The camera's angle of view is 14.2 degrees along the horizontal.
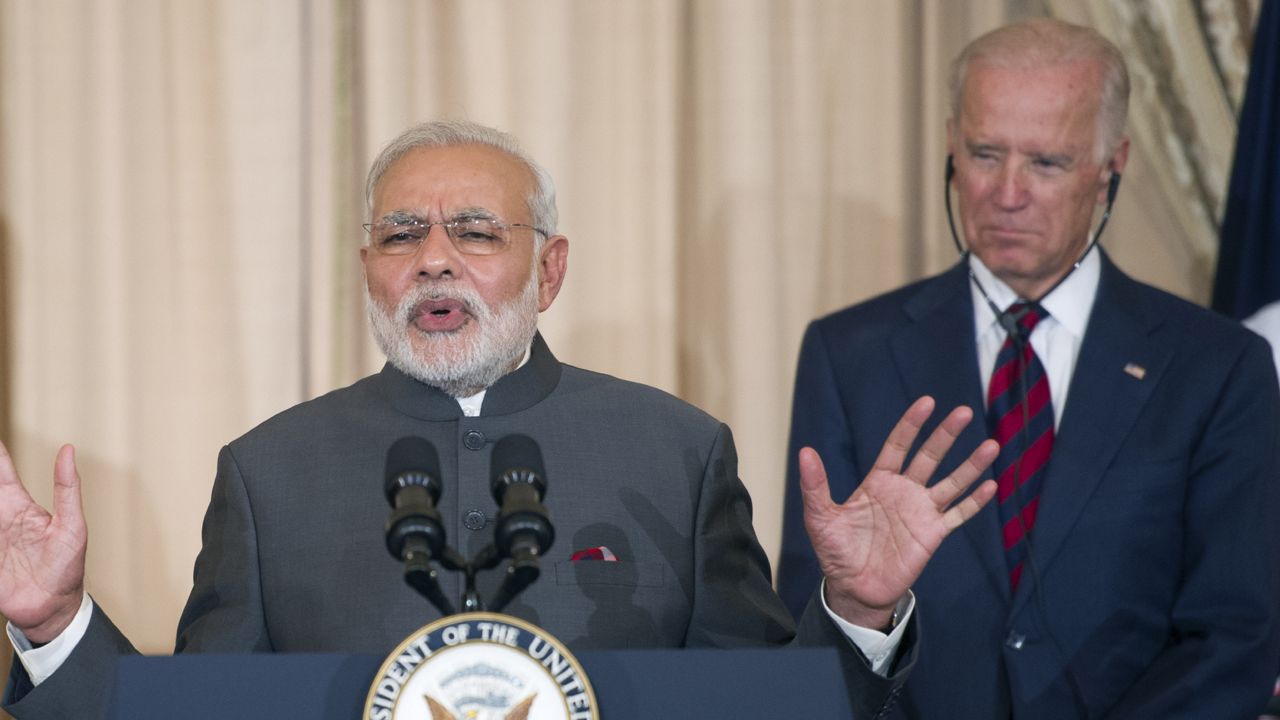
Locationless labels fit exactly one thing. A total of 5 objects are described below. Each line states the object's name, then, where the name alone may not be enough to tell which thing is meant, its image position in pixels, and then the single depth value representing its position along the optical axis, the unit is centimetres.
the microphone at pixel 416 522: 371
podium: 372
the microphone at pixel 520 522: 372
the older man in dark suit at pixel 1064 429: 428
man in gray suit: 396
